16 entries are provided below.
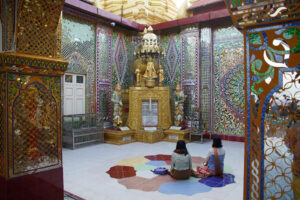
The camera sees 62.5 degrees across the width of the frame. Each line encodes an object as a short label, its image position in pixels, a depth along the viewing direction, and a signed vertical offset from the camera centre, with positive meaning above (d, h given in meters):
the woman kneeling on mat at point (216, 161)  4.50 -1.15
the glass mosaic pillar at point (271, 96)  1.68 +0.01
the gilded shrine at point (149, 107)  8.12 -0.31
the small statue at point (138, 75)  8.64 +0.81
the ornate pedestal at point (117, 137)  7.67 -1.22
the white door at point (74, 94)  7.55 +0.13
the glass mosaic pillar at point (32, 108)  2.74 -0.11
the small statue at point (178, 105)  8.48 -0.24
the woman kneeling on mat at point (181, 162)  4.24 -1.13
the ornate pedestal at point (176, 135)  8.02 -1.21
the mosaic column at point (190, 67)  8.79 +1.11
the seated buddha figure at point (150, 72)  8.62 +0.91
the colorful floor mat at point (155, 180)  3.92 -1.44
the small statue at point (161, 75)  8.83 +0.83
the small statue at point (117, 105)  8.20 -0.23
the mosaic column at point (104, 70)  8.48 +0.97
